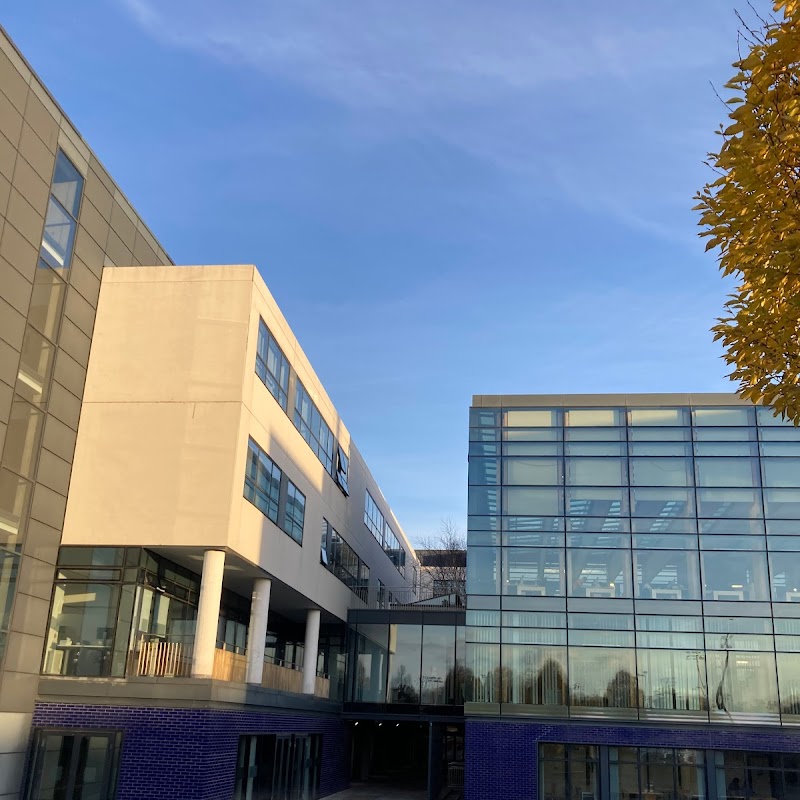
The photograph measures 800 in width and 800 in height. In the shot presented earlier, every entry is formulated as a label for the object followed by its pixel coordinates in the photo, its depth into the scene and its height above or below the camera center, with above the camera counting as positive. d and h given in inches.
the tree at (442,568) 2827.3 +424.6
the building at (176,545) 713.6 +118.3
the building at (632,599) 986.7 +120.7
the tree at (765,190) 229.1 +135.0
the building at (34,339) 675.4 +265.9
